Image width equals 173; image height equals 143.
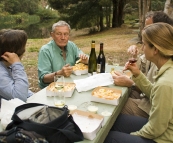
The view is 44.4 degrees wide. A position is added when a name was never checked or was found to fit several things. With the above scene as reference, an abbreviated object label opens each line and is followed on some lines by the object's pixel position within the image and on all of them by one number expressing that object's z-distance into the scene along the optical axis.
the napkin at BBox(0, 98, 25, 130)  1.40
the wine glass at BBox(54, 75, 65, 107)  1.77
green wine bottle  2.61
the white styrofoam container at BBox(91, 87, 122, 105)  1.79
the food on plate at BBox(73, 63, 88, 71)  2.60
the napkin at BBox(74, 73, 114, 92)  2.11
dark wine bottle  2.57
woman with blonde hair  1.50
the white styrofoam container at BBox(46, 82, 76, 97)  1.91
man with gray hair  2.71
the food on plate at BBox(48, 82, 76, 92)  1.98
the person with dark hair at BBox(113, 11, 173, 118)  2.25
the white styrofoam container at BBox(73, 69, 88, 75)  2.52
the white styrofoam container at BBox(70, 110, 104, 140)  1.33
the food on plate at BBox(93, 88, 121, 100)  1.86
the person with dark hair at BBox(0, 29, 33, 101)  1.78
